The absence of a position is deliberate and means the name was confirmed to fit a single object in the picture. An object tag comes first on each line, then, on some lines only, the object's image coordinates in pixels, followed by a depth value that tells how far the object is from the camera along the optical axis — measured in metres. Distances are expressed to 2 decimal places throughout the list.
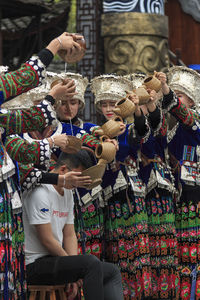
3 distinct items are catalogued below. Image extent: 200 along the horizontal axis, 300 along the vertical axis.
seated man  6.95
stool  7.03
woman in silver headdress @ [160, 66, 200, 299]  9.63
